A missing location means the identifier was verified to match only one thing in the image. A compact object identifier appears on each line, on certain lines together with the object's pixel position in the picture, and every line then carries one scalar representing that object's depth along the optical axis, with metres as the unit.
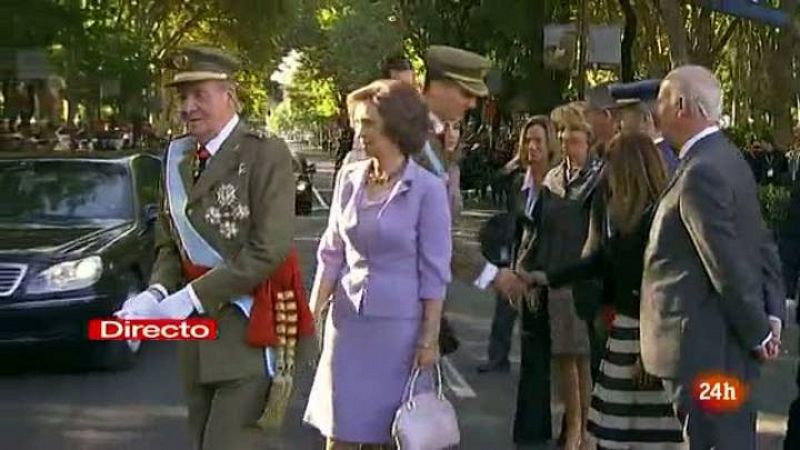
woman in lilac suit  5.11
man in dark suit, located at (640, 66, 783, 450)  4.99
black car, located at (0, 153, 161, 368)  10.52
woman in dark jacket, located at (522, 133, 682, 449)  6.07
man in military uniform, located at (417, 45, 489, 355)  5.57
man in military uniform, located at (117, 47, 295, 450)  4.86
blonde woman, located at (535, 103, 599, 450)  7.65
